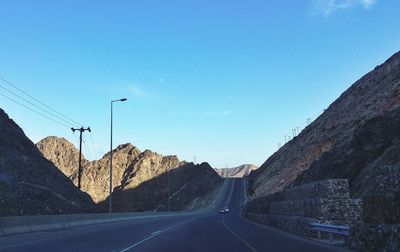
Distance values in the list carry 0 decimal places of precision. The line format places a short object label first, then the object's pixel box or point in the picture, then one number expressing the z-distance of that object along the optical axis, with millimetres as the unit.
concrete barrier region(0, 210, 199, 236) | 28688
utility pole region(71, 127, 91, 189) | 65731
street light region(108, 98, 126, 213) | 53225
